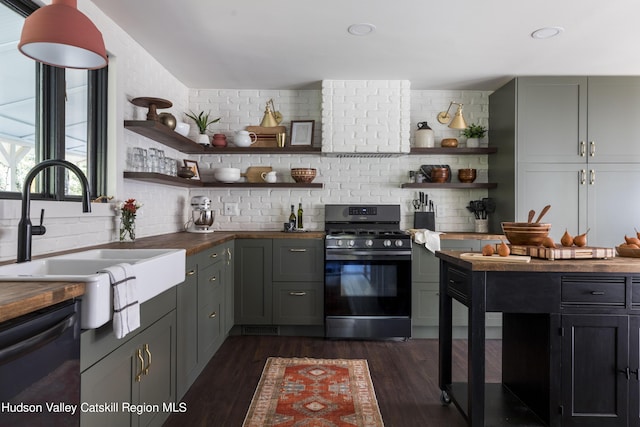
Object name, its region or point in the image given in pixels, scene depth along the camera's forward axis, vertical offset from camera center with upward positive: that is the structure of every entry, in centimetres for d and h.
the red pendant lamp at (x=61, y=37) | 129 +60
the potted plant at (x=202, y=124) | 397 +90
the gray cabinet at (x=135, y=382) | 131 -69
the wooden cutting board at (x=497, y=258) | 187 -23
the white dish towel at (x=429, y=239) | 353 -26
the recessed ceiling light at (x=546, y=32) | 276 +130
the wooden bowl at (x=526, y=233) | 205 -11
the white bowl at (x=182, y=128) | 334 +71
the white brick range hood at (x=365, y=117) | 387 +93
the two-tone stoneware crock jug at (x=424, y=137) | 400 +76
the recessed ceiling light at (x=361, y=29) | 272 +130
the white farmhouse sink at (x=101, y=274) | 120 -25
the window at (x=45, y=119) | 187 +51
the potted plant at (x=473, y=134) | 406 +81
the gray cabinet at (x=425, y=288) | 359 -71
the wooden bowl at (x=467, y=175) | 402 +38
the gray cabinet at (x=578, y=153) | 359 +55
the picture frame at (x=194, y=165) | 388 +45
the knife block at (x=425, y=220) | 408 -10
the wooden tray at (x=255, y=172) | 417 +41
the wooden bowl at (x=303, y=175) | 396 +37
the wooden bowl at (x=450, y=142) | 401 +72
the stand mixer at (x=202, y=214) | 357 -4
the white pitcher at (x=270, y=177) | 400 +34
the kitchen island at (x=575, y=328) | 183 -55
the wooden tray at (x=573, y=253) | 192 -20
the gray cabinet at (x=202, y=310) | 227 -69
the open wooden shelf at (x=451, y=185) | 395 +27
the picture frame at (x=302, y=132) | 407 +83
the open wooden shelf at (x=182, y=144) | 277 +61
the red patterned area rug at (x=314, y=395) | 215 -116
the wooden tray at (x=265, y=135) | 414 +81
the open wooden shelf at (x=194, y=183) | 277 +25
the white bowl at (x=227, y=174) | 397 +37
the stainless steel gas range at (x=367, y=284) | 350 -67
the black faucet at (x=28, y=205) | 155 +2
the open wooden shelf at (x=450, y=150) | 396 +62
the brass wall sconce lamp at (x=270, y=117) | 400 +98
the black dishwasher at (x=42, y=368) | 89 -41
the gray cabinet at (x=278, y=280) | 359 -65
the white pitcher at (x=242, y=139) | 398 +73
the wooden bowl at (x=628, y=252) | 198 -21
